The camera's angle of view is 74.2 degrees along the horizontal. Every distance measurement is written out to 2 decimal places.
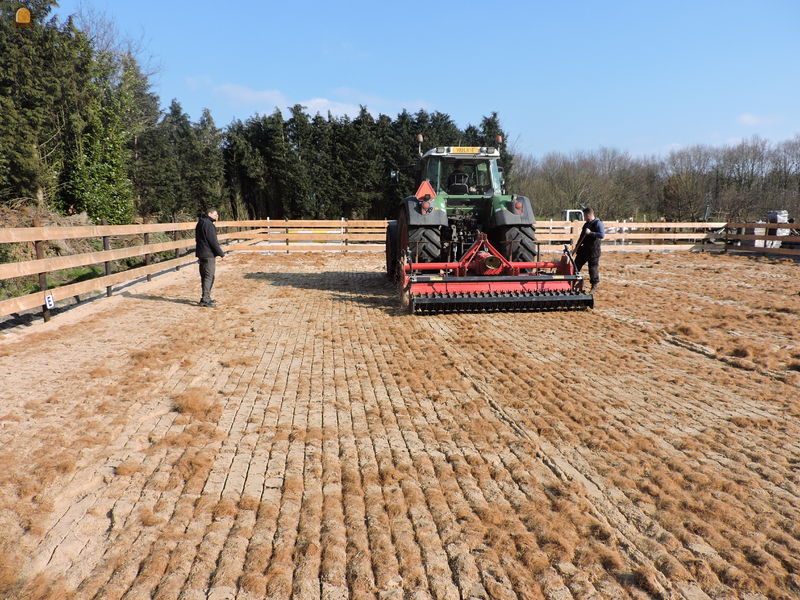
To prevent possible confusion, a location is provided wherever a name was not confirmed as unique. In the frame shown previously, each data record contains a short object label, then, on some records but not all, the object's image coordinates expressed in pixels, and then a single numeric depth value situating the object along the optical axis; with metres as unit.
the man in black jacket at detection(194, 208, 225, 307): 8.27
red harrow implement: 7.38
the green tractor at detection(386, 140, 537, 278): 8.16
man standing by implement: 8.86
